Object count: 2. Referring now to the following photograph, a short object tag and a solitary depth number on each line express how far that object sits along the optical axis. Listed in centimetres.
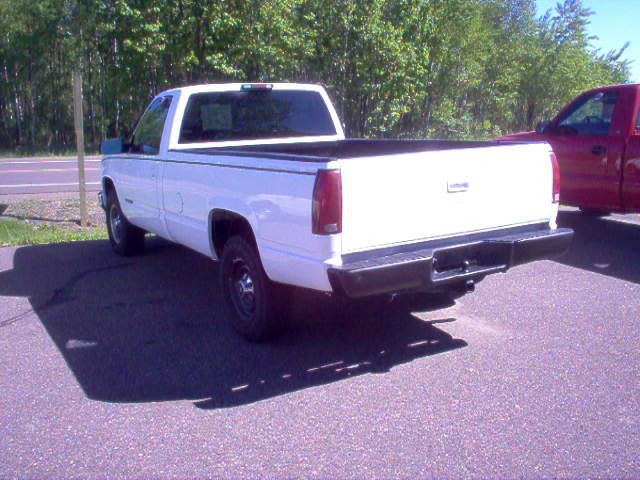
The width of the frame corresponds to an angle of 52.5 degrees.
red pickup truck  754
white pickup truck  404
